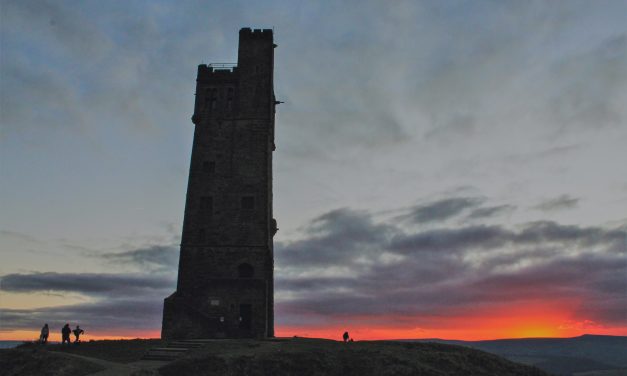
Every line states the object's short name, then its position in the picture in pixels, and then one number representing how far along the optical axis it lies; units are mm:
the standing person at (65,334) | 31469
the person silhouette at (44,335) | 31656
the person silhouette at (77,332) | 31812
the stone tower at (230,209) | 39156
